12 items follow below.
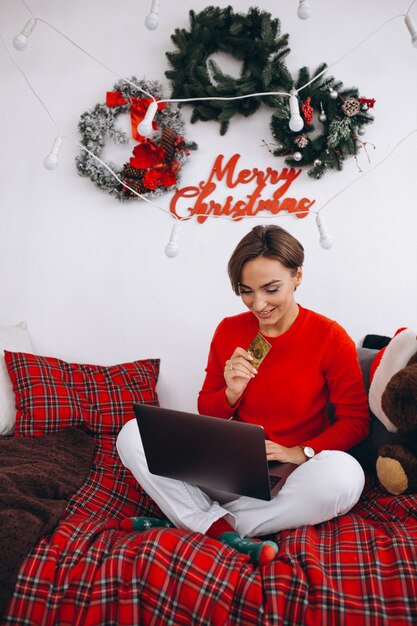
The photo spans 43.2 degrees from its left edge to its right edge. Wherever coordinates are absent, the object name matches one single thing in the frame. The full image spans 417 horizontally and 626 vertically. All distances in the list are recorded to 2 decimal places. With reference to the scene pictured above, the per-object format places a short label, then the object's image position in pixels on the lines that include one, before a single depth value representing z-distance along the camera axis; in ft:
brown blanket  4.11
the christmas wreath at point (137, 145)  7.54
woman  4.63
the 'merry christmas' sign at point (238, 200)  7.42
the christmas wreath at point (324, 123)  6.97
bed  3.70
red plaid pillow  6.68
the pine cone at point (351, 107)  6.93
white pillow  6.75
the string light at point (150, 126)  5.24
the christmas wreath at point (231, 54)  7.18
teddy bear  4.94
